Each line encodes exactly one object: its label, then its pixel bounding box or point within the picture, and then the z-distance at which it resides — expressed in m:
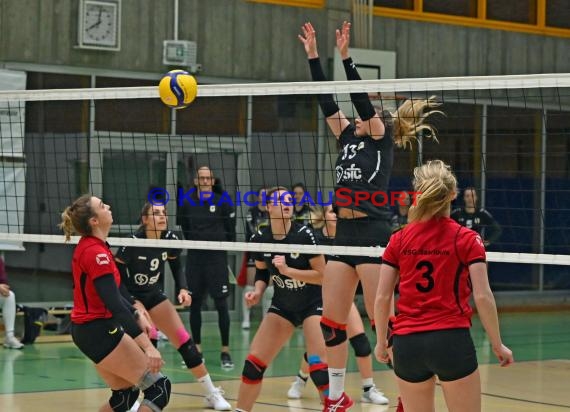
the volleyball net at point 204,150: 25.27
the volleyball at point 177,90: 15.07
